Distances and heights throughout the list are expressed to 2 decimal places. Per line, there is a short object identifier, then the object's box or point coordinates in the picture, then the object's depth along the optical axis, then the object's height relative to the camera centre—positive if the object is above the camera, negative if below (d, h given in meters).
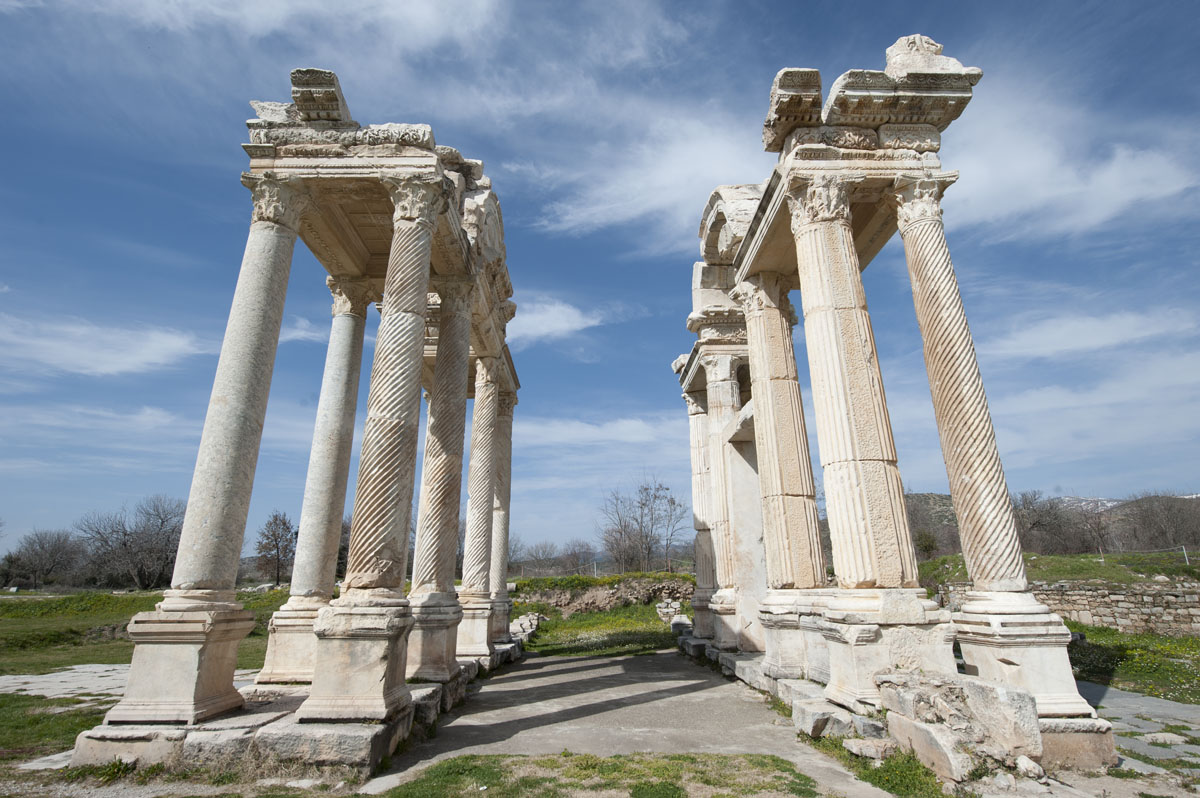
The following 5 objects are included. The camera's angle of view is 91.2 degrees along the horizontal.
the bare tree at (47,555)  61.61 +3.35
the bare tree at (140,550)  52.71 +3.01
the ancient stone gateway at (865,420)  7.02 +2.19
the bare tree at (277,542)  52.75 +3.38
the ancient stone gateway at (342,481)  6.47 +1.50
